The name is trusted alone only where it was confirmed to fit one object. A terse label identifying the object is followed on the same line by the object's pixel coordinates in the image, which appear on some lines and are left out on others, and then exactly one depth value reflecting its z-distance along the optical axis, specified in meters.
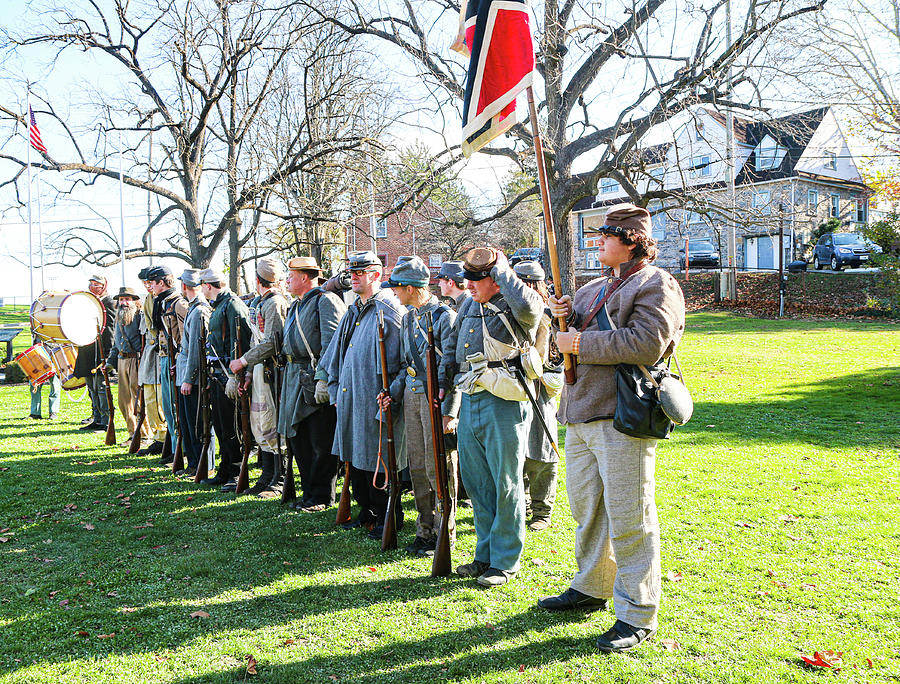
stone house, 37.19
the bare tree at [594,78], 12.55
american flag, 17.48
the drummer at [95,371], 12.09
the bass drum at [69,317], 11.60
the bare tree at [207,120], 16.08
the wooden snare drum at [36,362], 12.13
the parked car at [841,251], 31.81
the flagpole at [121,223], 24.37
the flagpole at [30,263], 31.13
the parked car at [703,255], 38.28
